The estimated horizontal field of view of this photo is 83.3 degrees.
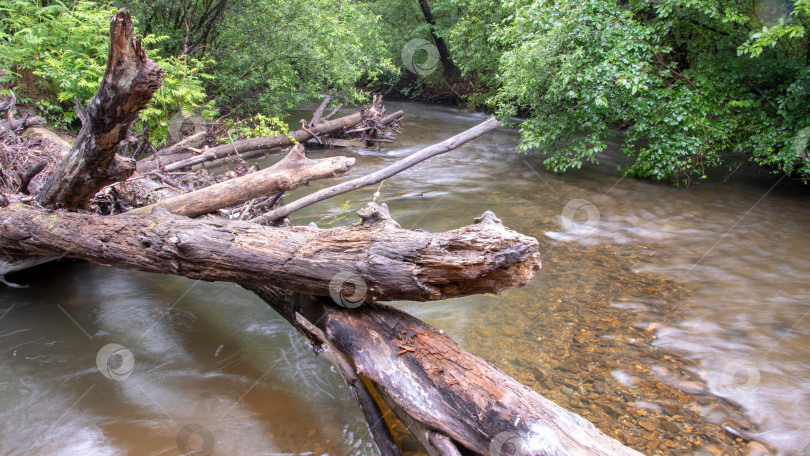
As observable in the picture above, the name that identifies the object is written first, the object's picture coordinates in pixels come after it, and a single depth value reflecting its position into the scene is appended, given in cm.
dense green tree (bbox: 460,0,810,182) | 748
